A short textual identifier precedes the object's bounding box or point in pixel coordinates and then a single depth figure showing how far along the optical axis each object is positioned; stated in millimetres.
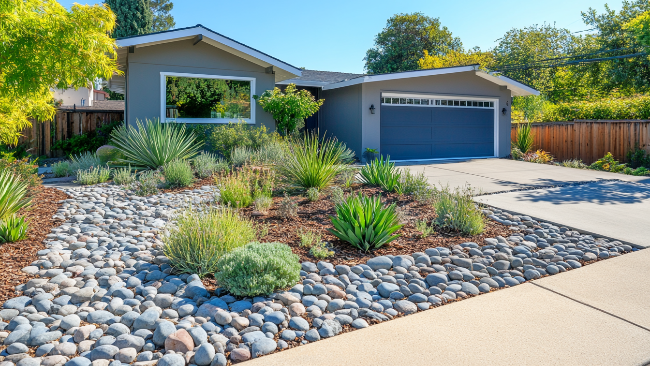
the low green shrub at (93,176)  8008
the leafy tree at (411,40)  32875
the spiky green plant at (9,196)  4758
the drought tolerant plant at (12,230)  4434
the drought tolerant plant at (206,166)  8641
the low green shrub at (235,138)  10516
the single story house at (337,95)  11227
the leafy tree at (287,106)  11914
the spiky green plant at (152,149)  8828
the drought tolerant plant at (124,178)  7894
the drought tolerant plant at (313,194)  6493
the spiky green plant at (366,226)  4555
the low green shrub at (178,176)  7641
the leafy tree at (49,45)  4863
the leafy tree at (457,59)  26295
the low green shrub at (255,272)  3350
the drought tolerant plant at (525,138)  15922
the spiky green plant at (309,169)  6812
